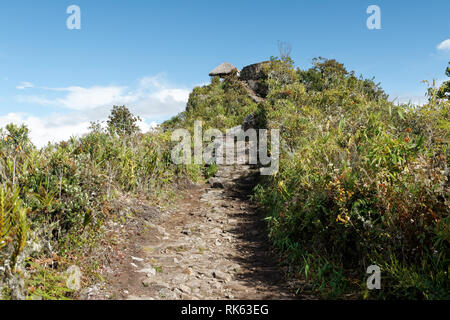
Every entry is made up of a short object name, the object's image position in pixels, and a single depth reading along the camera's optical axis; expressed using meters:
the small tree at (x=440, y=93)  6.76
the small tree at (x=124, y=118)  11.74
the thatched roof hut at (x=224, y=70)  31.72
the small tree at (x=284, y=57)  24.18
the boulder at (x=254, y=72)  26.16
